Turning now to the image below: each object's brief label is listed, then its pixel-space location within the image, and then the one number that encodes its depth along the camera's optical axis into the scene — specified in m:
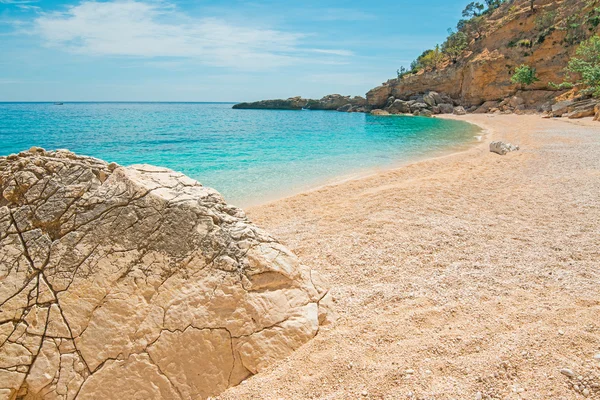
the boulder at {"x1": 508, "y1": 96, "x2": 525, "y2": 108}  46.81
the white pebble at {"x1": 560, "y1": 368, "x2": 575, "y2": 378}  2.55
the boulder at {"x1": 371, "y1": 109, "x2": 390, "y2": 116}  65.11
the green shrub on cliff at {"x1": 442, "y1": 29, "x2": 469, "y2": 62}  59.91
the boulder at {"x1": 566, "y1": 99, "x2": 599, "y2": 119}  29.36
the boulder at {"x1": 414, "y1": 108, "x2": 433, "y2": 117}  55.28
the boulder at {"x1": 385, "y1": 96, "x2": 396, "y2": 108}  67.69
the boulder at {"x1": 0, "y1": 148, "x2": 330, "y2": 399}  2.80
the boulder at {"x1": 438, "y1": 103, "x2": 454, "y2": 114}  56.56
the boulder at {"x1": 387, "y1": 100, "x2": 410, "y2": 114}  61.58
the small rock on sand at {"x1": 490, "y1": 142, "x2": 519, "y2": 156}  15.63
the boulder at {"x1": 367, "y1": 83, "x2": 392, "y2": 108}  70.35
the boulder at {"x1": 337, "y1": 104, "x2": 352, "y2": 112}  85.64
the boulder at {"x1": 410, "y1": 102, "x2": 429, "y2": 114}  58.69
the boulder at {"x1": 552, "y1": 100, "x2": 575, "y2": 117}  34.03
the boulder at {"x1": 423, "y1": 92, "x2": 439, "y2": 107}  58.34
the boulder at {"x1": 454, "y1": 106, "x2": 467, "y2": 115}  52.84
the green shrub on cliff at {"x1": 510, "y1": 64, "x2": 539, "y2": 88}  45.78
